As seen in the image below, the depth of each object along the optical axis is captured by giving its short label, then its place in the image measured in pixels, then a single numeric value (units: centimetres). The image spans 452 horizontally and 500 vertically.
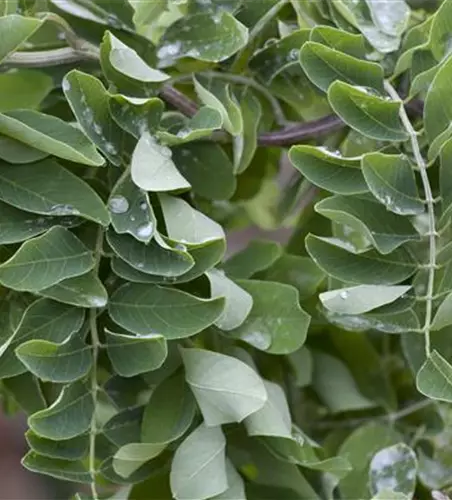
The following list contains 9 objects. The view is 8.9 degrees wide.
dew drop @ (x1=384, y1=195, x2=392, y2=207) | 95
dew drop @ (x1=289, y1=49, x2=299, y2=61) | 100
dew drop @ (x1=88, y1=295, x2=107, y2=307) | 95
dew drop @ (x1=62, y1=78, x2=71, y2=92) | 95
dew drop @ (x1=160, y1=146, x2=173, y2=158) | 97
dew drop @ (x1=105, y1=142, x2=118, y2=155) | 96
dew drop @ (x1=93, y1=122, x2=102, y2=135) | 96
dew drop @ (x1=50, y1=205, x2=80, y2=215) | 95
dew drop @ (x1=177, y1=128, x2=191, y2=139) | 97
